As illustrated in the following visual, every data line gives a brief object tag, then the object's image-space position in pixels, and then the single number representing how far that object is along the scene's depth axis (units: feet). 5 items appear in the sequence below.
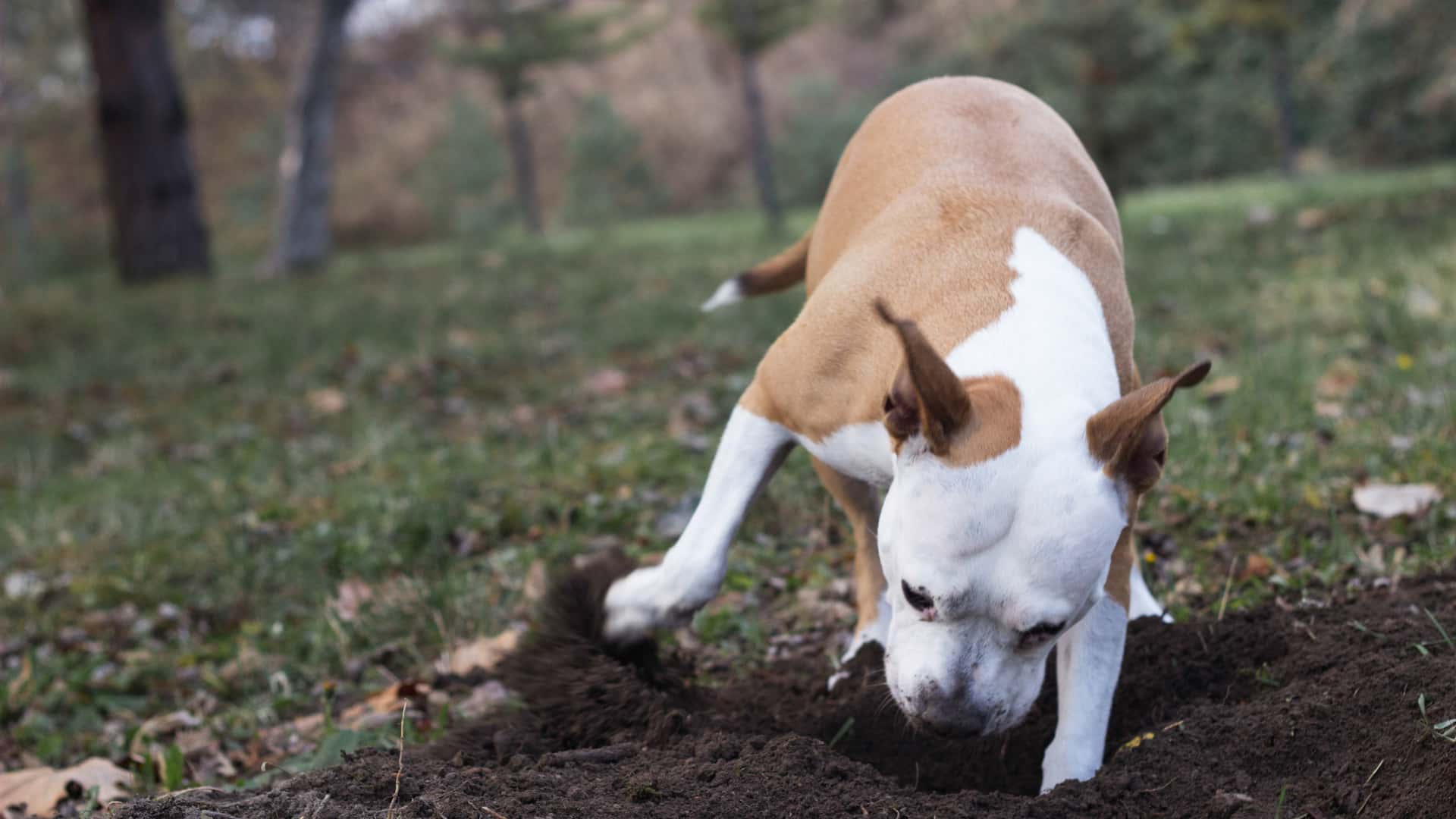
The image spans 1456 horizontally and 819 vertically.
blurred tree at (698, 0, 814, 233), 57.21
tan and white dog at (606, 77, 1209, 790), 7.35
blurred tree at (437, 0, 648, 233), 65.94
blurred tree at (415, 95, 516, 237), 84.74
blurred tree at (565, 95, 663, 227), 85.15
